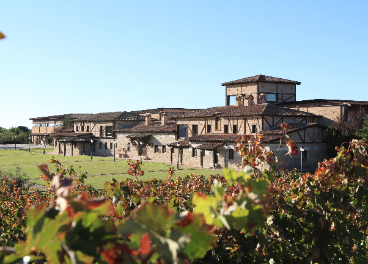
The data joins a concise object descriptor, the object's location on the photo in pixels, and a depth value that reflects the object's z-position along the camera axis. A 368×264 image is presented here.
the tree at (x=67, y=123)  67.12
